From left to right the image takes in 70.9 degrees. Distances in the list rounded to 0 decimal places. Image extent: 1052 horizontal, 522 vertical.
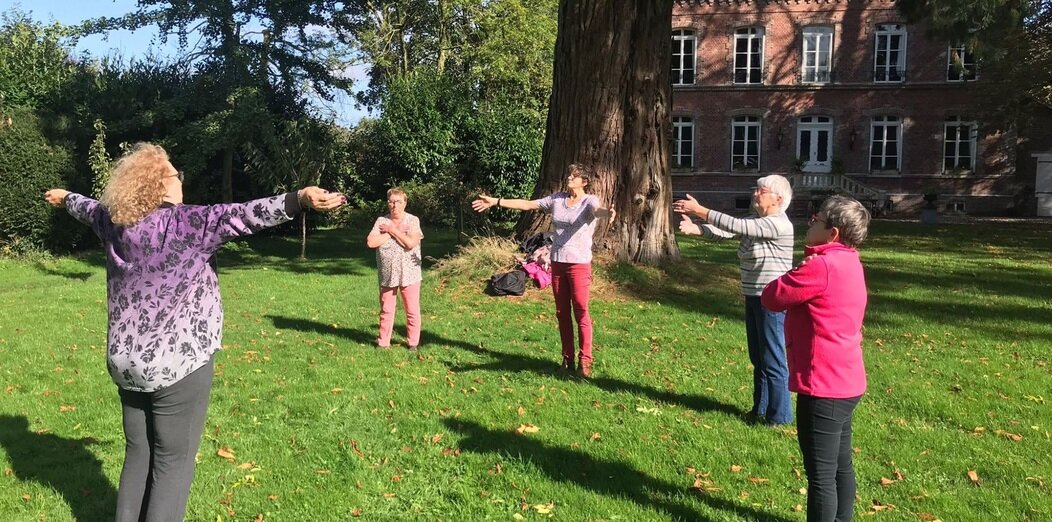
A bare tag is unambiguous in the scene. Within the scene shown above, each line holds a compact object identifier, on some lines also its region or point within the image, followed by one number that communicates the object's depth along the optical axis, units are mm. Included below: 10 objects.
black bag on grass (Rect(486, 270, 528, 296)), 10852
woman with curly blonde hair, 3145
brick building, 32531
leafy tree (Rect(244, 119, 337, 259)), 17406
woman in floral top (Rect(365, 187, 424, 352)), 7246
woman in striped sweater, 4809
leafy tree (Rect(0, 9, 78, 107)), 18203
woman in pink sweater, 3457
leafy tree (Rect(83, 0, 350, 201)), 18266
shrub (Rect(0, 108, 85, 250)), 16812
